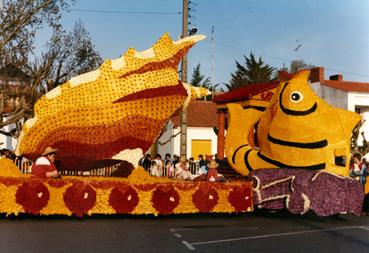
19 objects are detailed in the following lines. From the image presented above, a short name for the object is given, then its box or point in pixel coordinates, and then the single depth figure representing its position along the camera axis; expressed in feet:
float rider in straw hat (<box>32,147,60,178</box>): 35.70
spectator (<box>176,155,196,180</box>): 48.06
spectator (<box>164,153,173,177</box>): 60.50
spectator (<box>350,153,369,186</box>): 44.19
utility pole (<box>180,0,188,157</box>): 59.21
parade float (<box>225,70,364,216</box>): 37.96
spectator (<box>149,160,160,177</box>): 58.36
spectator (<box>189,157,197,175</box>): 66.48
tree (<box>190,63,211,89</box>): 203.10
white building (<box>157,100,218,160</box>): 109.60
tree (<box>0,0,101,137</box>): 62.23
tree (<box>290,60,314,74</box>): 194.23
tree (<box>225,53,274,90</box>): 167.02
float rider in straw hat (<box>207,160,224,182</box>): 40.68
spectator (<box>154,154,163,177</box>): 58.49
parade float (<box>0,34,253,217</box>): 37.27
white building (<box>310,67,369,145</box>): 91.86
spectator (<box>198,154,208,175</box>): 58.12
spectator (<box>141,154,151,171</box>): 65.93
